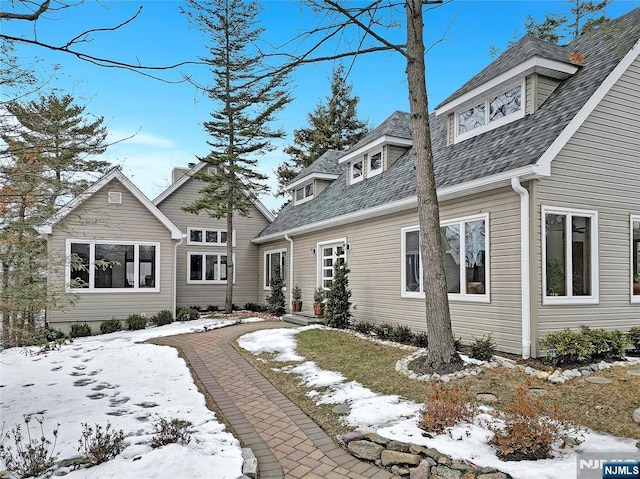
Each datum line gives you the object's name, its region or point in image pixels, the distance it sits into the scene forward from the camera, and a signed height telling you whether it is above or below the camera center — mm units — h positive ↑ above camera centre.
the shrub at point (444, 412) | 4254 -1606
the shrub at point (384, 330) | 9602 -1751
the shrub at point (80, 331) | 12344 -2198
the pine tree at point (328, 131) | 30859 +8950
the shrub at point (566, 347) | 6477 -1418
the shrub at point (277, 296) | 16219 -1589
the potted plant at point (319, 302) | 13156 -1487
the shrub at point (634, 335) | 7684 -1457
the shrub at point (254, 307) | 18569 -2322
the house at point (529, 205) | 7189 +941
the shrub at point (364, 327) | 10516 -1804
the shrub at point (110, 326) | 12867 -2158
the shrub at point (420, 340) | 8538 -1735
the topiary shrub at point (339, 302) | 11562 -1292
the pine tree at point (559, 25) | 16969 +9636
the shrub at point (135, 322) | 13281 -2110
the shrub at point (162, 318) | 13805 -2053
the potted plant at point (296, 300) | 14914 -1599
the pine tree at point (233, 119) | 16234 +5263
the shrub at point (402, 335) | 9078 -1722
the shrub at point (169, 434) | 4117 -1780
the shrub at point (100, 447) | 3777 -1758
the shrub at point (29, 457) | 3578 -1789
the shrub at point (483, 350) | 6891 -1558
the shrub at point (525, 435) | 3711 -1606
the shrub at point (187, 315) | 14664 -2073
